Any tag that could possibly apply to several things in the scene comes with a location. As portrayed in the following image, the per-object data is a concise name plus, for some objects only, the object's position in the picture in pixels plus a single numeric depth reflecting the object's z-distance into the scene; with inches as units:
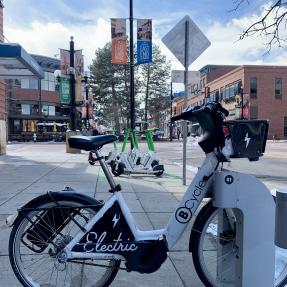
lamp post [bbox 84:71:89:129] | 848.7
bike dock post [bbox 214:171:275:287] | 81.9
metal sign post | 243.5
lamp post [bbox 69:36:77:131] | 615.9
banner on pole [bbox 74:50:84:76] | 640.3
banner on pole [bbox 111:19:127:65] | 395.6
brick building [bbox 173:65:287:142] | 1692.3
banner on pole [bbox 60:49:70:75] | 616.3
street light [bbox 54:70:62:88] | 626.6
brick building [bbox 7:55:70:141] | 1755.9
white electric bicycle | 85.3
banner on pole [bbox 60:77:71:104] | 611.8
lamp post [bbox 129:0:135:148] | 382.3
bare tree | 179.8
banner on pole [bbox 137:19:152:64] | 381.3
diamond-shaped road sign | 244.1
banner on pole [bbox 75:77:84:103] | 642.4
